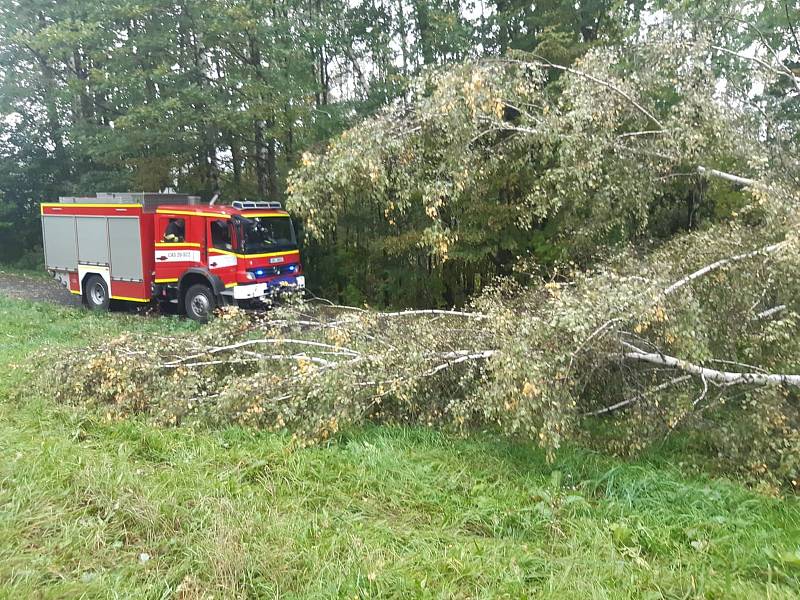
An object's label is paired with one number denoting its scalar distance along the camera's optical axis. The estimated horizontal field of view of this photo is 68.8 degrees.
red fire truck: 10.08
